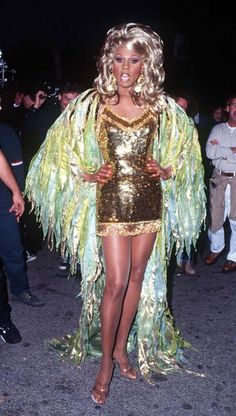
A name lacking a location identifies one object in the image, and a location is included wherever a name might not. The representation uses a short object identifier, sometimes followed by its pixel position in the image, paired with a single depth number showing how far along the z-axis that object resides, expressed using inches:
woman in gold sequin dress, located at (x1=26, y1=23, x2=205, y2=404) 115.6
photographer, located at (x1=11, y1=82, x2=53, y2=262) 218.2
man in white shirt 217.8
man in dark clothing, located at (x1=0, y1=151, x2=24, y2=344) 144.3
